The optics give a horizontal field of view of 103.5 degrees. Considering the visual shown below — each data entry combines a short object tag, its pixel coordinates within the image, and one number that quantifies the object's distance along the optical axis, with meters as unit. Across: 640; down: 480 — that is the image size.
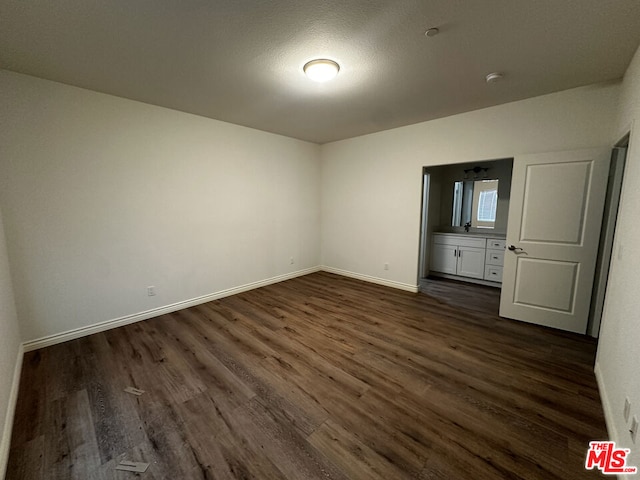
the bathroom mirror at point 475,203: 4.84
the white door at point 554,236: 2.63
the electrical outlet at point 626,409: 1.35
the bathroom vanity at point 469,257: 4.41
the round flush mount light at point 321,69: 2.13
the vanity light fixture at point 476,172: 4.86
